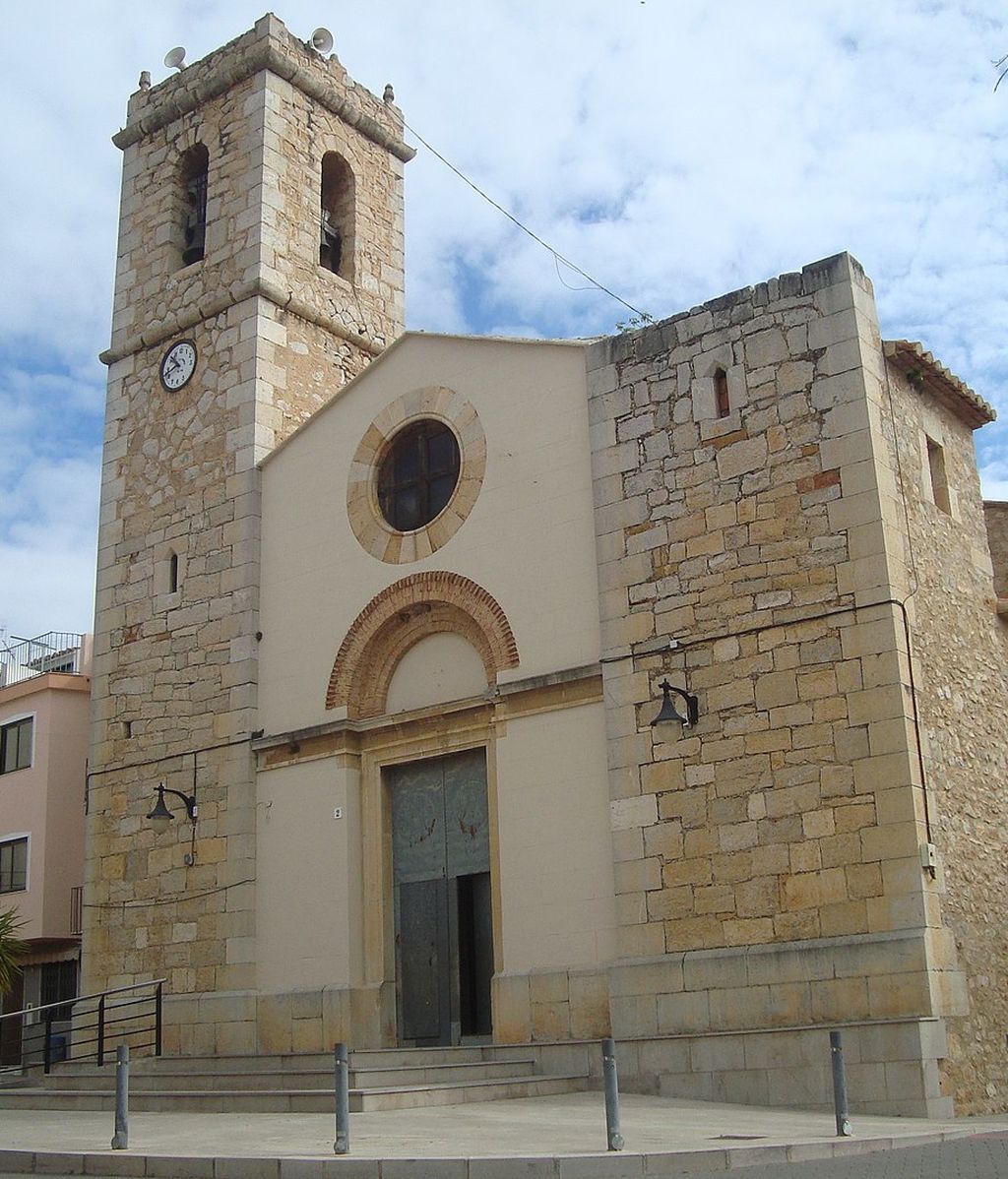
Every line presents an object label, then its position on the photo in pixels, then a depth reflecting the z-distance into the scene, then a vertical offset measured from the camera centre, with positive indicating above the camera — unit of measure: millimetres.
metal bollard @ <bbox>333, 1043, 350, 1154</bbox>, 9773 -538
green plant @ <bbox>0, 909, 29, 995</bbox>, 21750 +1173
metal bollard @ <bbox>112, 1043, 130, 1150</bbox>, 10750 -529
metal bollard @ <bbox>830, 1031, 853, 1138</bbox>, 10461 -578
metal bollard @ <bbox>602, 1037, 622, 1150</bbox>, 9664 -574
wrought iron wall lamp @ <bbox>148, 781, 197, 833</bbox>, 18656 +2671
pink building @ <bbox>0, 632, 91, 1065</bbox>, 25641 +3579
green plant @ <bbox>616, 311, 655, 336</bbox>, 16188 +8490
